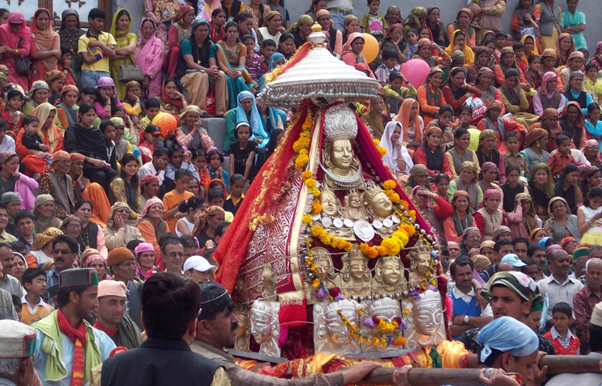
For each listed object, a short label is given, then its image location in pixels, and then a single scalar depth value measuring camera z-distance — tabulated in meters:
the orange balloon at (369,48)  17.20
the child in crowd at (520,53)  19.33
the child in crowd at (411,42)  18.42
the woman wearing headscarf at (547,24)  20.81
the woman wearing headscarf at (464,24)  19.72
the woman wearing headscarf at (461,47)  18.91
